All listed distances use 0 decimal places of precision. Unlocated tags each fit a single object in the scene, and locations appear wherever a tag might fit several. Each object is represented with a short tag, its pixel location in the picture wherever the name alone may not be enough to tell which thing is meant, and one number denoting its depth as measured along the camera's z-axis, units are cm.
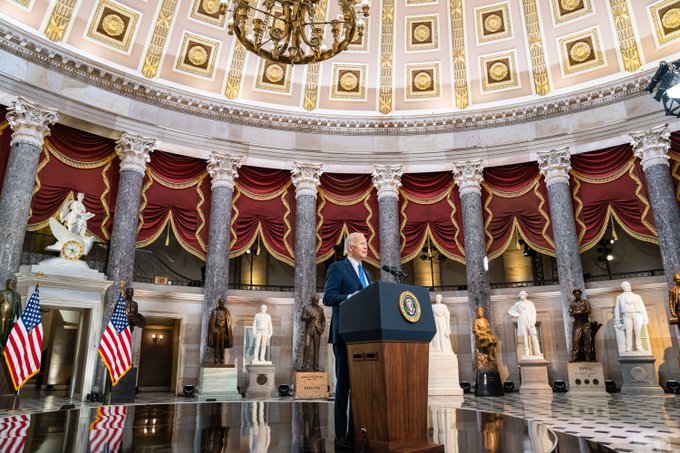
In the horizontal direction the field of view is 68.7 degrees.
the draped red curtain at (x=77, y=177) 1400
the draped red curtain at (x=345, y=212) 1739
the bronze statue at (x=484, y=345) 1420
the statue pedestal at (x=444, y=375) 1420
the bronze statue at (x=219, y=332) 1406
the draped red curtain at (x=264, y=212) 1686
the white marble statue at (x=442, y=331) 1495
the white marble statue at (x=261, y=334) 1475
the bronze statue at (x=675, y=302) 1188
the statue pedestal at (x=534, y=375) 1442
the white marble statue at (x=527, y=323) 1473
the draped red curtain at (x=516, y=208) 1670
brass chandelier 859
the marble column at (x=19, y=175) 1244
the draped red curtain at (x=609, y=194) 1540
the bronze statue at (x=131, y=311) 1262
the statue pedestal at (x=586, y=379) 1352
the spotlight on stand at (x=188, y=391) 1430
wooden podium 390
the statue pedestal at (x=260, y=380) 1434
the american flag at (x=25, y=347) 900
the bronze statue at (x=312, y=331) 1434
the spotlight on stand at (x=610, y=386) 1419
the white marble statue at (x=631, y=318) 1352
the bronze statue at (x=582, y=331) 1401
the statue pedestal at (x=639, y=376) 1298
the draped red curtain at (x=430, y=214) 1742
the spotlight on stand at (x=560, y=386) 1492
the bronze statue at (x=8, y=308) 1038
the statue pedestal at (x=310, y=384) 1382
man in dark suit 465
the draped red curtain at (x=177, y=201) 1586
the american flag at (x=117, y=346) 1045
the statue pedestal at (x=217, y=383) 1369
